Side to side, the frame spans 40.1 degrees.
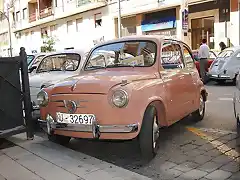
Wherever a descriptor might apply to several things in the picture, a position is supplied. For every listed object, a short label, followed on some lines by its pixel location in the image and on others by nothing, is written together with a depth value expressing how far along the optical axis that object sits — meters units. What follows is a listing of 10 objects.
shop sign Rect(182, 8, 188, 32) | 18.01
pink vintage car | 4.23
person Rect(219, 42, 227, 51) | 17.16
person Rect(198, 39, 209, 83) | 14.27
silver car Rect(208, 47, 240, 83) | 12.99
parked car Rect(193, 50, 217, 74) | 14.80
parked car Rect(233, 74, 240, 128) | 5.20
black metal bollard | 5.11
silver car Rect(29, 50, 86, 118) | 6.90
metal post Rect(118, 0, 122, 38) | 21.74
